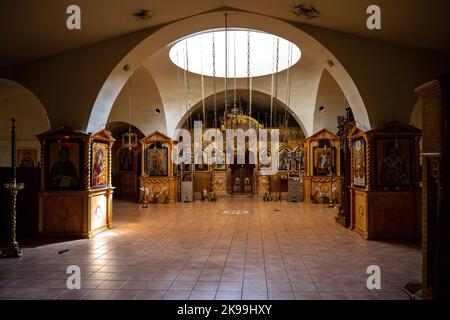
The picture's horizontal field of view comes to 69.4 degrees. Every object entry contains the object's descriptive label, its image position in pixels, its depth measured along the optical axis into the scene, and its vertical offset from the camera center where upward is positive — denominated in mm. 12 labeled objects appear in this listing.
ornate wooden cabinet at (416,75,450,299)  3010 -242
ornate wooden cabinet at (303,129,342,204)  13641 +14
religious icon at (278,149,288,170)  17344 +265
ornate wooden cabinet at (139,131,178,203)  14016 -85
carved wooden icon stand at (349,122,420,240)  6762 -381
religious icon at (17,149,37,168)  13625 +454
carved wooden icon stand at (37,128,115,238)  7090 -403
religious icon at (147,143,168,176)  14141 +264
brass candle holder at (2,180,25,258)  5547 -1105
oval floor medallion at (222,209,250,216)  10656 -1553
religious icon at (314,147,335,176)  13742 +222
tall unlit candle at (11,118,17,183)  5473 +257
